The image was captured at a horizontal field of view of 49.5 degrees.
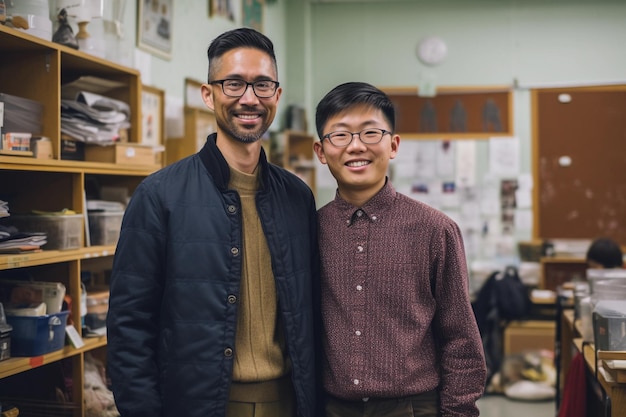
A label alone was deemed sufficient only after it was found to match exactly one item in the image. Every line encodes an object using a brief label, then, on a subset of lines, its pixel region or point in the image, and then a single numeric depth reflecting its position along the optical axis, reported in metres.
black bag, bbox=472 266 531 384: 5.20
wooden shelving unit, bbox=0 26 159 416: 2.14
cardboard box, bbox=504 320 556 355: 5.36
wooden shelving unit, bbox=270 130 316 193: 5.14
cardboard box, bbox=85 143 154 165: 2.54
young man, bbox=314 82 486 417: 1.65
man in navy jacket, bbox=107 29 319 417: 1.55
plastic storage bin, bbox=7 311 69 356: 2.10
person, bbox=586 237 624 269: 4.23
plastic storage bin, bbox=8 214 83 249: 2.24
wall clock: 6.14
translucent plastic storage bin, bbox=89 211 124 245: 2.52
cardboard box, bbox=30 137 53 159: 2.15
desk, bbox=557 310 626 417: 2.23
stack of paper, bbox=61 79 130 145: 2.44
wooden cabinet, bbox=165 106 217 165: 3.74
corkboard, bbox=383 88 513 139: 6.09
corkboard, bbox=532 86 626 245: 5.91
